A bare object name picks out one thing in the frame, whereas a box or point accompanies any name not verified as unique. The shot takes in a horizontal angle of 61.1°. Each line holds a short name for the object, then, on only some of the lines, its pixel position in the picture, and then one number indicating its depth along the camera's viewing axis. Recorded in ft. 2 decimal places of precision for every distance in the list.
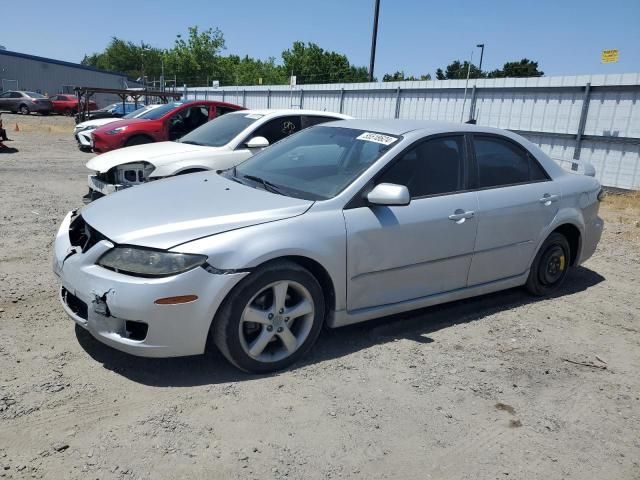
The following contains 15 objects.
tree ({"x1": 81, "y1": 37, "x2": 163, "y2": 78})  295.48
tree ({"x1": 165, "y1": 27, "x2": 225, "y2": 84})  201.36
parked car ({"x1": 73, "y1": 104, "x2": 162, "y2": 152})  48.21
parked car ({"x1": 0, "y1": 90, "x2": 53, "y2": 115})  111.34
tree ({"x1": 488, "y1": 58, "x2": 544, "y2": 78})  195.31
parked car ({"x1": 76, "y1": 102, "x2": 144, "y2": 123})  72.33
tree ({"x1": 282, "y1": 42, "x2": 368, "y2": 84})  208.54
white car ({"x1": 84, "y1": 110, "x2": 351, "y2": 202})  22.08
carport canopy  66.33
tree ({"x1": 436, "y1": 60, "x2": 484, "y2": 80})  230.52
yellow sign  38.02
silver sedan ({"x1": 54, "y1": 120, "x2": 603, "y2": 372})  10.20
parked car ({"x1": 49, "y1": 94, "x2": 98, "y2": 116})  114.52
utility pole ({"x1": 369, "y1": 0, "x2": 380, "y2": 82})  78.28
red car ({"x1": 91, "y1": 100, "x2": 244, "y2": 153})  34.45
